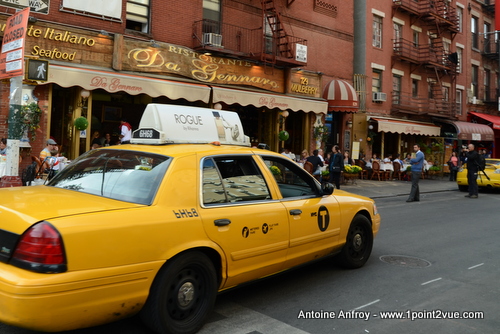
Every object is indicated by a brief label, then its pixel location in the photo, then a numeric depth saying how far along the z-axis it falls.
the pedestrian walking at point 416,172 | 13.50
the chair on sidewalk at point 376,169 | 21.38
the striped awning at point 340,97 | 20.16
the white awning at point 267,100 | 15.49
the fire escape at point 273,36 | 17.48
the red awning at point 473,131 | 27.67
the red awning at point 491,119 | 31.41
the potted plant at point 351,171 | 18.14
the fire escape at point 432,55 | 25.31
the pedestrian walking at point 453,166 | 24.05
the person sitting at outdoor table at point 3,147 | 11.19
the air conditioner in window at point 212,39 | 15.33
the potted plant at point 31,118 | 11.87
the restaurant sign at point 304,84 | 18.75
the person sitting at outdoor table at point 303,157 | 16.98
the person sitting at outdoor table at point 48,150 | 10.50
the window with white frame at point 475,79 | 32.97
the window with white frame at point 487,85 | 33.94
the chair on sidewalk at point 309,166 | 15.01
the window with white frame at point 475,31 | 32.84
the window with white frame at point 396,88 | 24.98
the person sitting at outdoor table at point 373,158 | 22.16
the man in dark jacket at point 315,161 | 14.93
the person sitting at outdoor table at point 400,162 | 22.44
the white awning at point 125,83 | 12.06
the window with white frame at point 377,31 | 23.97
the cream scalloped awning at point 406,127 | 22.92
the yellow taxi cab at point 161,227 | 2.83
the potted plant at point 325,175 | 17.05
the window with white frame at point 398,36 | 24.78
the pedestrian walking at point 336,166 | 14.93
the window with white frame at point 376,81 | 23.98
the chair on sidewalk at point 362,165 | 22.06
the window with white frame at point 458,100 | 30.69
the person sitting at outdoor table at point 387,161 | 22.38
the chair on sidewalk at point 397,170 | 22.40
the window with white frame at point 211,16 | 16.12
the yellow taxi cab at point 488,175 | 17.49
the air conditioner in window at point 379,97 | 23.50
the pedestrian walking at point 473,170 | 15.78
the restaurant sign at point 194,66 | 13.81
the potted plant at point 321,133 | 19.94
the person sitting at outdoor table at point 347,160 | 20.11
